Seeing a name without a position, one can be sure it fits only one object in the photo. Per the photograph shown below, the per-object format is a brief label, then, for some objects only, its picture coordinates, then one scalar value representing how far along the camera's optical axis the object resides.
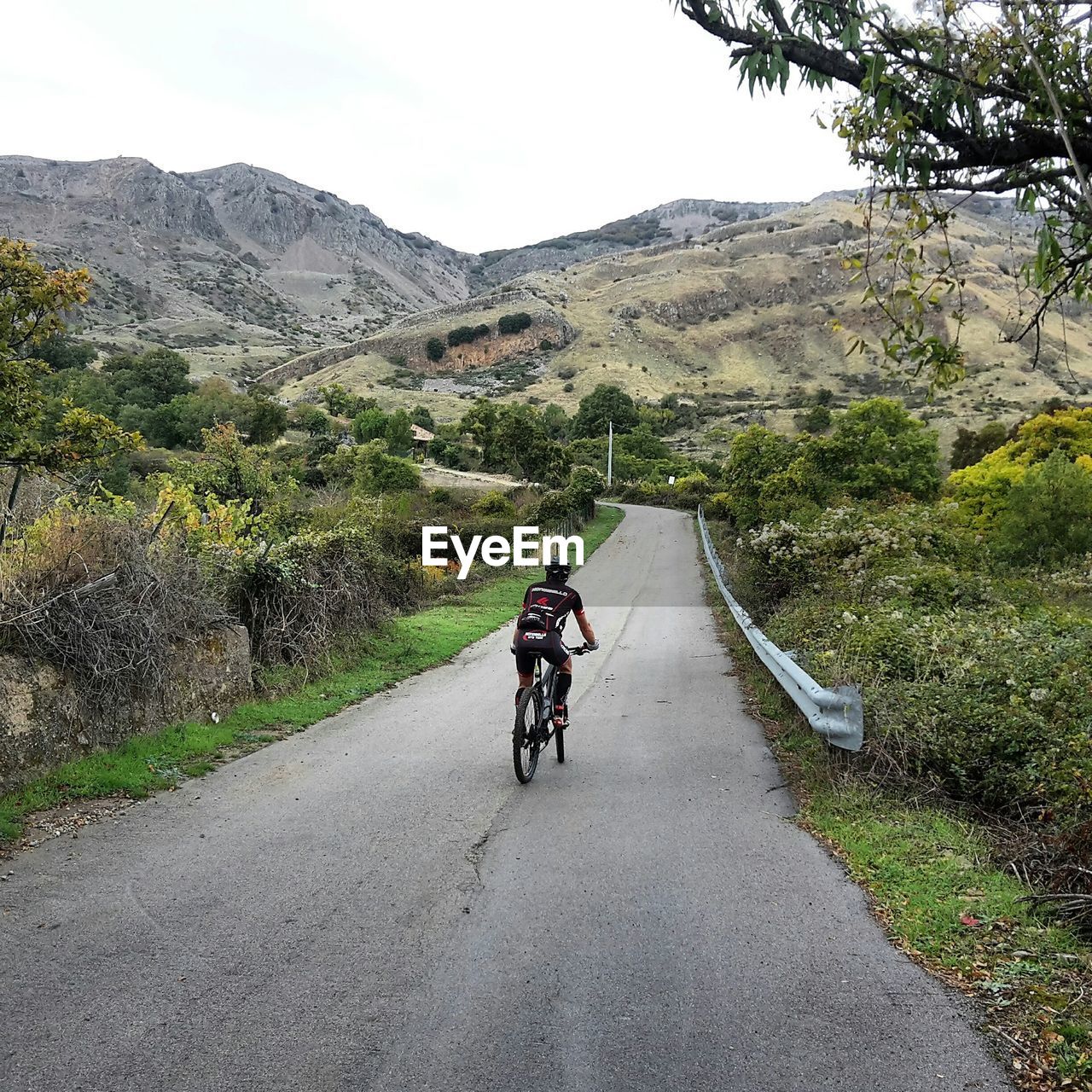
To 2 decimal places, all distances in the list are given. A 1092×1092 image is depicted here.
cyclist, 7.38
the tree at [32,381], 6.54
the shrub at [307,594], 10.59
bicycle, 6.82
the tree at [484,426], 59.75
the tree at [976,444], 54.72
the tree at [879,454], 29.92
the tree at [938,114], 3.60
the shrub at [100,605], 6.41
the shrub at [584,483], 45.41
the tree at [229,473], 20.08
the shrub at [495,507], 37.34
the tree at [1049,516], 28.28
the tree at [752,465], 24.97
